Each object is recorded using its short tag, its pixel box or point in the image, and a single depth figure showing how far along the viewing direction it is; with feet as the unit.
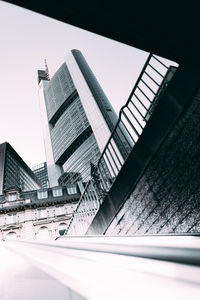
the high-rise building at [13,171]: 217.15
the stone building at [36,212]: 72.18
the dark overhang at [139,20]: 5.79
